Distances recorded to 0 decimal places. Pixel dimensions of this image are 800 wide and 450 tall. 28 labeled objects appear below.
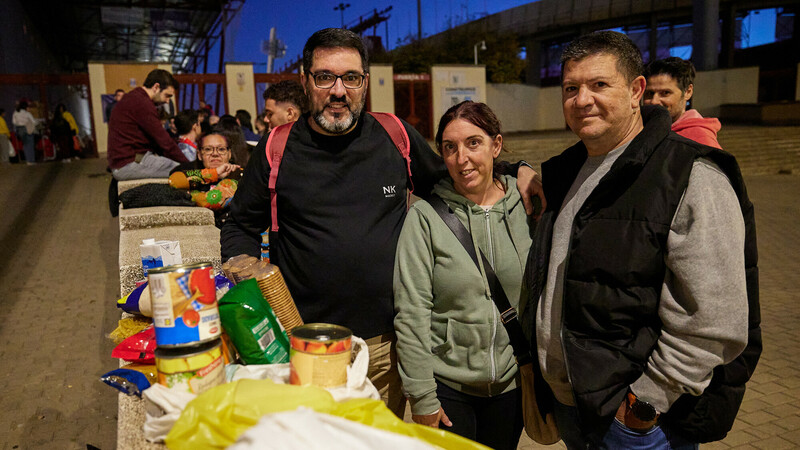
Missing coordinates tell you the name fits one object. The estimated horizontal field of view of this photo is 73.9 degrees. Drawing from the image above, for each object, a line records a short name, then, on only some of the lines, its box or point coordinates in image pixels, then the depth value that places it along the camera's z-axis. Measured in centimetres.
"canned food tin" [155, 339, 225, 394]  146
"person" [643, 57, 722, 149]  336
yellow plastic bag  129
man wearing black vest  164
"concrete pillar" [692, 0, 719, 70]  2658
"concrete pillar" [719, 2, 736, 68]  3373
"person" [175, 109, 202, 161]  700
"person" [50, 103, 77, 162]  1733
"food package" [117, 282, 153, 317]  232
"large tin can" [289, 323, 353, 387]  146
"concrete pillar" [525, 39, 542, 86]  4075
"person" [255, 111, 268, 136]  752
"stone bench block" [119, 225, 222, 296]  327
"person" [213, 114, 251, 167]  527
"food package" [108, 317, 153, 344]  236
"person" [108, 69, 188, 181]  573
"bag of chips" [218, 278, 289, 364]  166
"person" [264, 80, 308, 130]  480
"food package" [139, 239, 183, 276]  288
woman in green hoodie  220
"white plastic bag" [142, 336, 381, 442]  144
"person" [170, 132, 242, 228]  476
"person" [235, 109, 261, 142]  877
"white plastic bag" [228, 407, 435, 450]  115
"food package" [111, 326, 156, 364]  197
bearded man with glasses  229
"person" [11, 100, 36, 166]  1673
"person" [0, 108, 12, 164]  1631
